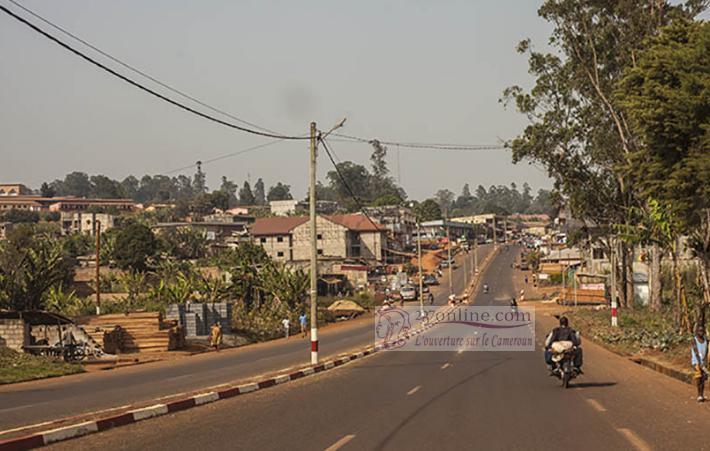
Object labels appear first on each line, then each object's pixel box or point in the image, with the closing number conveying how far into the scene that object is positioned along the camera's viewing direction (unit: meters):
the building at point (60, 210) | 193.50
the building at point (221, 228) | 137.99
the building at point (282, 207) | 192.88
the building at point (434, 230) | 183.12
